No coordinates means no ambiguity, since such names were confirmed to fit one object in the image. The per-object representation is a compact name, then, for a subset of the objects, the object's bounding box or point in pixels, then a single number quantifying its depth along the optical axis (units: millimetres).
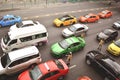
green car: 17438
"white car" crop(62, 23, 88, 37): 21328
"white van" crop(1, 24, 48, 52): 17156
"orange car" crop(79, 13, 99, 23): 26481
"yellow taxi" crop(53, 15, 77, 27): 24312
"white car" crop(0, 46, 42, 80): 14117
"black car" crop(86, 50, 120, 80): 14438
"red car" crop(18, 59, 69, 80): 13070
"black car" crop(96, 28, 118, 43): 21409
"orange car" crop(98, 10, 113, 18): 29688
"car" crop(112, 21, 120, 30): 25606
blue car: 22688
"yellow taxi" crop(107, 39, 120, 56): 18603
